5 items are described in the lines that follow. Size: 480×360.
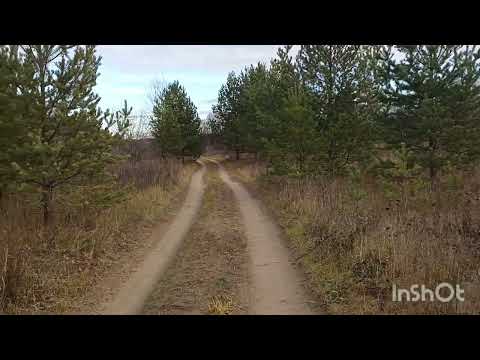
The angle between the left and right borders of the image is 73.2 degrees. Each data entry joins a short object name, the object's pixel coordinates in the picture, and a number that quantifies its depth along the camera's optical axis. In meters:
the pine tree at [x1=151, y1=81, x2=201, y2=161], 30.12
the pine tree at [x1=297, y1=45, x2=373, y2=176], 15.26
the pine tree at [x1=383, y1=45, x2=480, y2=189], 13.16
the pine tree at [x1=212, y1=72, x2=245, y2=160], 35.75
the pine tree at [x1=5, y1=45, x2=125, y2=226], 7.55
